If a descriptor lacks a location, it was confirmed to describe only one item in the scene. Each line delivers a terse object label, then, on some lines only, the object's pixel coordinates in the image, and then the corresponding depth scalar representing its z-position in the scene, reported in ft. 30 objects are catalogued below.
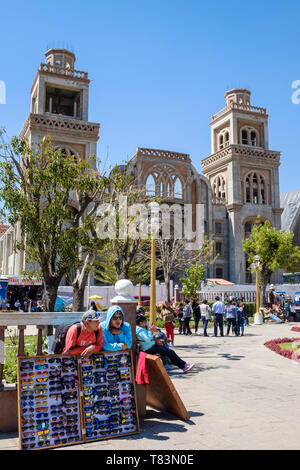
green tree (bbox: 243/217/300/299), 102.94
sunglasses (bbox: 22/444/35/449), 13.34
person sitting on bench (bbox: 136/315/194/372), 19.69
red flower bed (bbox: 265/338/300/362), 35.22
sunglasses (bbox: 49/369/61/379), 14.66
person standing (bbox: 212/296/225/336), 53.31
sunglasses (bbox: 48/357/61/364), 14.83
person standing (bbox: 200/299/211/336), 55.42
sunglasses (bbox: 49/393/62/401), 14.37
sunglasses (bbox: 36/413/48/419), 13.92
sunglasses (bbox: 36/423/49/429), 13.79
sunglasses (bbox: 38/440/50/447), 13.58
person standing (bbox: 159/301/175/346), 41.30
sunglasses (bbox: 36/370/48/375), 14.56
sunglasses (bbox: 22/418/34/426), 13.61
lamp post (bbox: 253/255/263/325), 74.54
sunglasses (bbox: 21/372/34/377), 14.32
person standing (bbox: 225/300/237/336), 55.11
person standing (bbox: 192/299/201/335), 58.44
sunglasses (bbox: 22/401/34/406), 13.89
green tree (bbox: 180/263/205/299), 82.02
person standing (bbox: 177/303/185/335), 59.14
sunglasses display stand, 13.83
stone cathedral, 104.58
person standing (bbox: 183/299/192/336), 54.51
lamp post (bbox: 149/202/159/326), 33.83
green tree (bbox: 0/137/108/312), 30.89
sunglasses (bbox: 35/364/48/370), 14.60
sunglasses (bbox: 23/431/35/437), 13.51
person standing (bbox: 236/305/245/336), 55.62
